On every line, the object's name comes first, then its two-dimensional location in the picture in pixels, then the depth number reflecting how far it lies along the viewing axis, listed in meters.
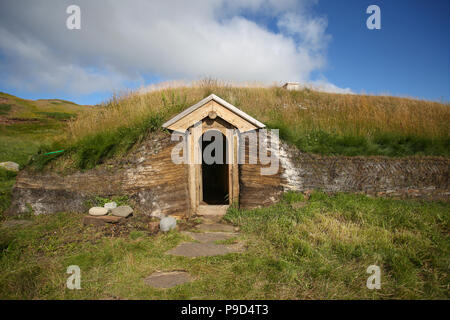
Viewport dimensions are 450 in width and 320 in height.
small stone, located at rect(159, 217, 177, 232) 5.34
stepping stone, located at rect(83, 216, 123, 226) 5.39
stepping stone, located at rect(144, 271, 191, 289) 3.33
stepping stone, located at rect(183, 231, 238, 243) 4.93
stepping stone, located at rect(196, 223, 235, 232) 5.50
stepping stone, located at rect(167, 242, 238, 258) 4.22
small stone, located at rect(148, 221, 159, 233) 5.29
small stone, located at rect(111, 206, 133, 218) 5.60
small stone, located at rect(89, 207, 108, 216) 5.50
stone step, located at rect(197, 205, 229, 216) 6.39
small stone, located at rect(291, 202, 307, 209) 5.83
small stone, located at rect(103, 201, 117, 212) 5.84
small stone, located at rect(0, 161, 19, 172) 10.28
